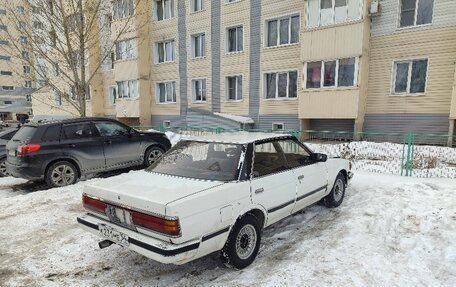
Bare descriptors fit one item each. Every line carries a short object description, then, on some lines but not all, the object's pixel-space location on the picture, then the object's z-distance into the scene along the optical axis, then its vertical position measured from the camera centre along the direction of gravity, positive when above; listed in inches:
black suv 273.4 -43.1
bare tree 468.8 +127.6
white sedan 118.9 -41.3
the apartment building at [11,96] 1930.4 +65.5
